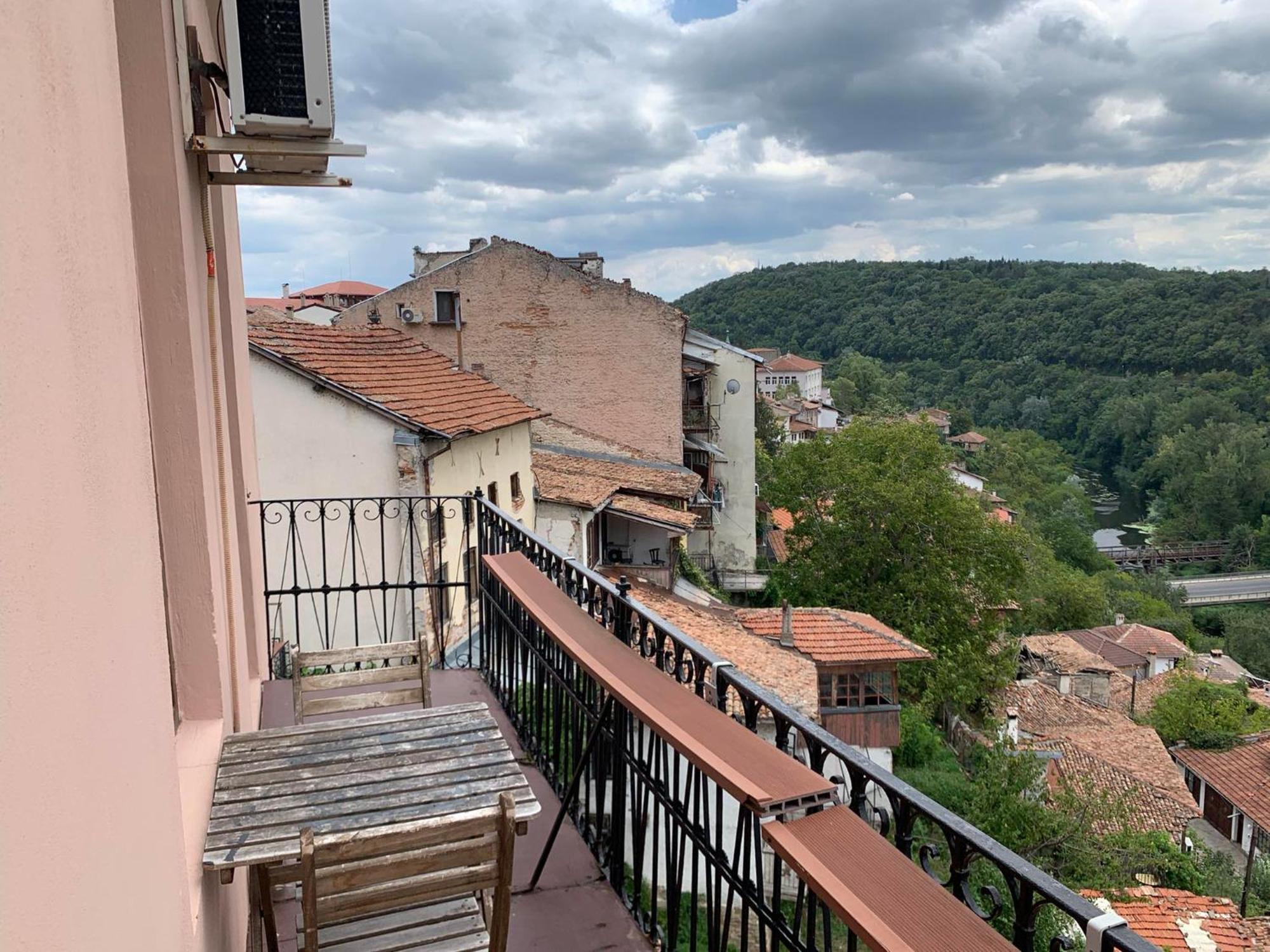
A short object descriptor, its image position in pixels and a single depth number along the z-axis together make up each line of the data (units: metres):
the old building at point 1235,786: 24.00
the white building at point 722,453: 28.28
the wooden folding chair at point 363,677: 3.90
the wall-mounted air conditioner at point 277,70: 3.05
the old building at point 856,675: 18.39
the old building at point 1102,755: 20.50
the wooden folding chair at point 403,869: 2.22
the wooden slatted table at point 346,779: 2.50
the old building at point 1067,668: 32.75
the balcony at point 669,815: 1.59
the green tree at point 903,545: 26.89
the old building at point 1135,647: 36.66
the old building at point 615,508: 17.55
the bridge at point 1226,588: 53.16
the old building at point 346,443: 12.45
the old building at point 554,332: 21.95
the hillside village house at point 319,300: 36.91
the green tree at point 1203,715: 29.14
